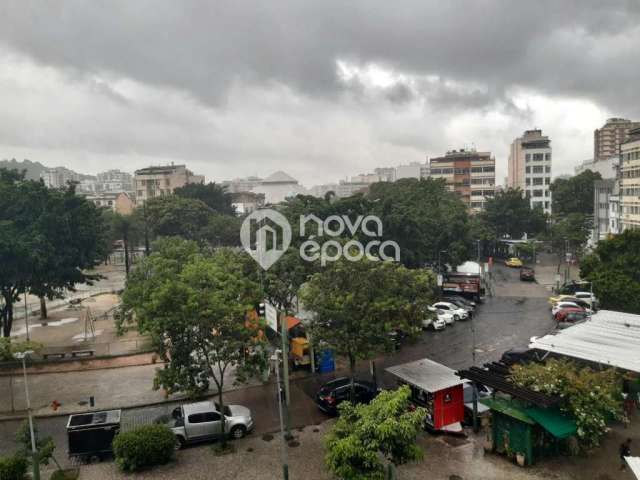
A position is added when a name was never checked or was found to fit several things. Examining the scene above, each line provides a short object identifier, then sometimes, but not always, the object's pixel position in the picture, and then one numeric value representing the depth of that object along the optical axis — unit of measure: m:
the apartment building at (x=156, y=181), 95.94
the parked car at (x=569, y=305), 31.63
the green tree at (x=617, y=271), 26.73
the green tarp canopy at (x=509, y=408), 14.34
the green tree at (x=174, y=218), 60.75
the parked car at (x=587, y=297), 32.86
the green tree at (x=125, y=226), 59.73
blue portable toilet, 22.67
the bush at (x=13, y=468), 13.17
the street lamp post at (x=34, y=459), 12.74
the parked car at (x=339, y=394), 18.14
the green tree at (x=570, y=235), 51.03
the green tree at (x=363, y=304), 17.58
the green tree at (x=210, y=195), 81.69
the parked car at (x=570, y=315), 29.72
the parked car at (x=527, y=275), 45.88
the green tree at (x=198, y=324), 15.25
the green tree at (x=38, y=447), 13.51
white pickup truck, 16.12
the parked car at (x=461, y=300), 34.62
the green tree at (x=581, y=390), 14.02
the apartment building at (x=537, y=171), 82.12
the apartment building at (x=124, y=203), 95.39
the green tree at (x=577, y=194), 72.62
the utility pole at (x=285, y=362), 14.88
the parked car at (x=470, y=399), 17.31
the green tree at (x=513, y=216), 61.44
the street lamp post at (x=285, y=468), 12.85
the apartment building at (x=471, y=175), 85.94
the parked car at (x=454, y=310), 31.82
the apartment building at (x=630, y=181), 47.84
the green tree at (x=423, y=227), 37.72
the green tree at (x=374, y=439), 11.27
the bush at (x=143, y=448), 14.34
